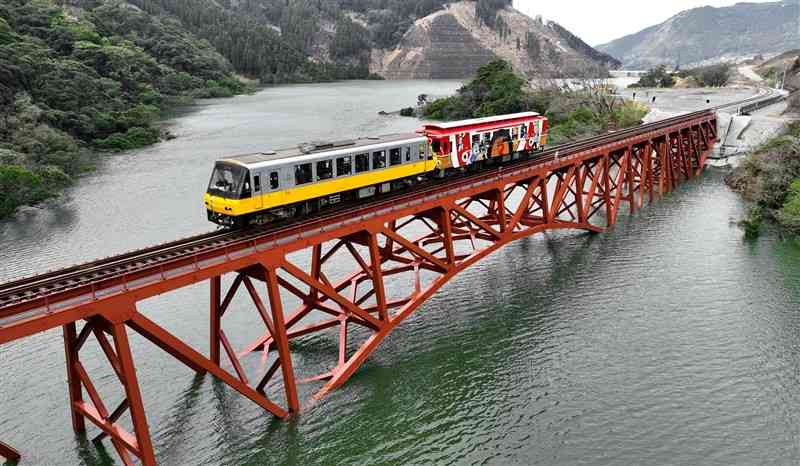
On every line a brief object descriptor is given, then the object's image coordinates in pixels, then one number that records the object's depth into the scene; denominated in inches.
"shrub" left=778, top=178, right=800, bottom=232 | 1616.6
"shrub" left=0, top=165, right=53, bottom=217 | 1891.0
